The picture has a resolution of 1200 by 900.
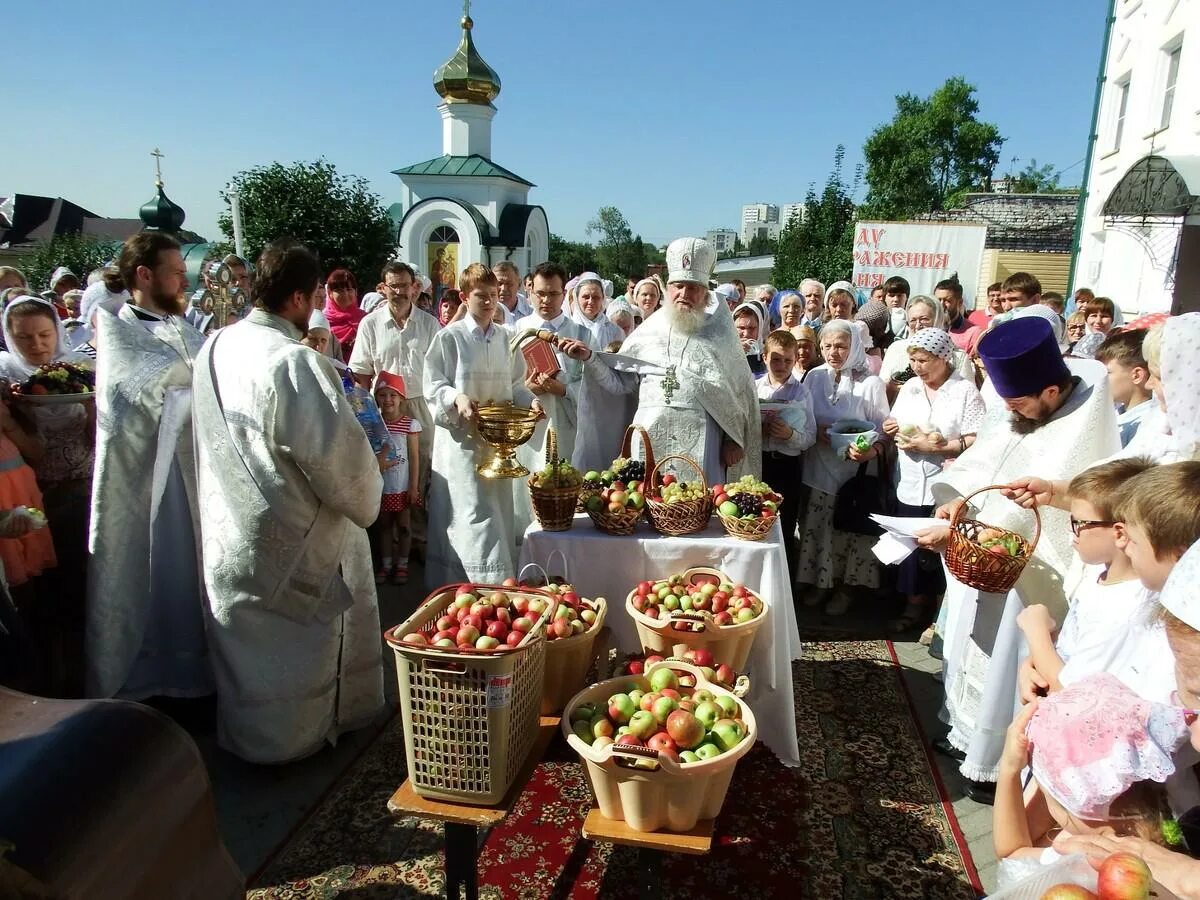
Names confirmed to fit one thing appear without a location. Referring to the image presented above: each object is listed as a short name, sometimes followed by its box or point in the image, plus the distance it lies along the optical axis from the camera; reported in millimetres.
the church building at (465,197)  26672
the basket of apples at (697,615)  3000
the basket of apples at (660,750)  2146
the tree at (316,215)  20703
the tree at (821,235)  26469
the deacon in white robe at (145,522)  3537
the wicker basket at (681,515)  3449
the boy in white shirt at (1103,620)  2020
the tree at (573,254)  58575
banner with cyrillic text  18625
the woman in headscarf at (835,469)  5332
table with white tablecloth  3445
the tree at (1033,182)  64812
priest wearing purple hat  3117
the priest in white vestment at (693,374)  4453
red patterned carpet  2805
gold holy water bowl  3957
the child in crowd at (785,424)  5043
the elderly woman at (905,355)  5085
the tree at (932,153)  53875
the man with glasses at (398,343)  6441
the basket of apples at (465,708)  2281
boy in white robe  4837
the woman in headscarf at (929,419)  4668
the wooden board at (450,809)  2309
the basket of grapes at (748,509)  3430
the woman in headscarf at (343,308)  7527
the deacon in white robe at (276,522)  3068
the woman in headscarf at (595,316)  6762
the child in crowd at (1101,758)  1582
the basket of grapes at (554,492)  3467
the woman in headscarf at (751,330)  6352
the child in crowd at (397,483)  5621
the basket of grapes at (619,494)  3500
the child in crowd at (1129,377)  3818
